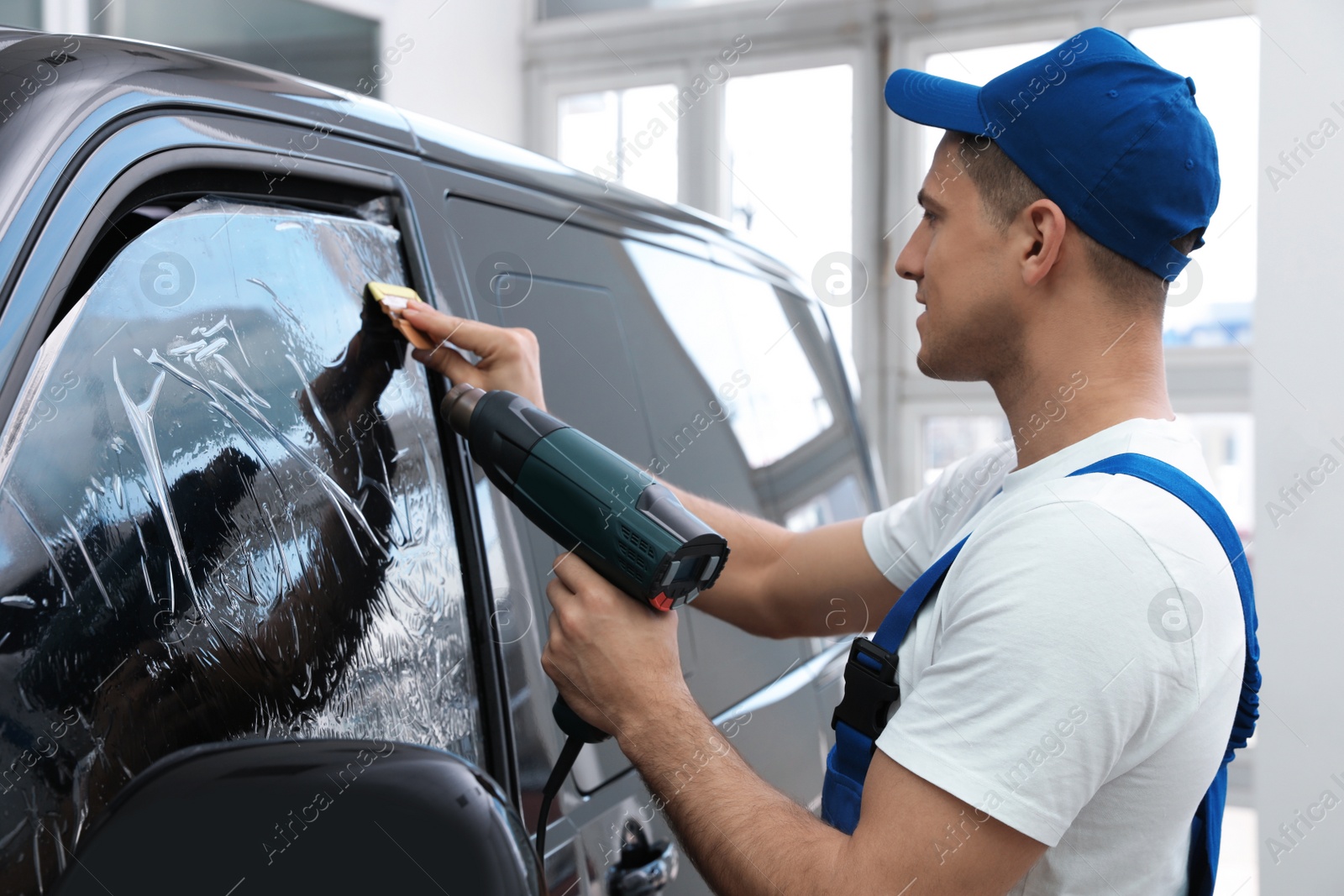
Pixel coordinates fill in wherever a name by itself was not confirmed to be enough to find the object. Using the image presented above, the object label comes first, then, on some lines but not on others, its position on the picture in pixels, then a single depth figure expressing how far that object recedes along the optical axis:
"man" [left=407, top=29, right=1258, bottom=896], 1.00
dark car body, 0.74
